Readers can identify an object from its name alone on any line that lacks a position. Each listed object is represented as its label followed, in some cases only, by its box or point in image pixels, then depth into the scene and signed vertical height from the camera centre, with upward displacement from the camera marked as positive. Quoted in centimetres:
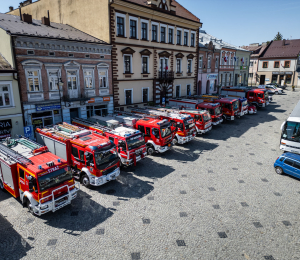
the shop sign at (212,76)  4333 -14
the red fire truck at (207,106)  2527 -355
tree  10088 +1686
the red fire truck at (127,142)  1553 -449
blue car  1416 -558
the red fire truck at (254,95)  3541 -307
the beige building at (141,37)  2552 +480
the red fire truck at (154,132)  1795 -444
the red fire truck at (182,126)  2000 -438
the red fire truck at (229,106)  2733 -370
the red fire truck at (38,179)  1038 -482
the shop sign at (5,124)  1791 -371
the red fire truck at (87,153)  1300 -457
